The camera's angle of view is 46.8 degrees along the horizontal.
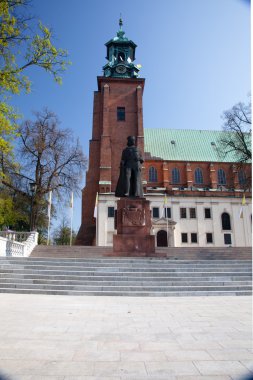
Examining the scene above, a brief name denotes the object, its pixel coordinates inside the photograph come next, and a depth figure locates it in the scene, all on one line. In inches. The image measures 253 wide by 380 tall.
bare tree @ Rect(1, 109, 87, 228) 965.8
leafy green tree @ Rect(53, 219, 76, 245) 2137.1
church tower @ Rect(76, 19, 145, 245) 1435.8
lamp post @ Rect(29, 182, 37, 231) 736.3
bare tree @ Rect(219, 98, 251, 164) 986.7
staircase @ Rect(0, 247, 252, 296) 361.1
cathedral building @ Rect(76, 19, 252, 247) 1435.8
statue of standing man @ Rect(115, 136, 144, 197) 617.4
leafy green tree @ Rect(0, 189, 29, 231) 850.8
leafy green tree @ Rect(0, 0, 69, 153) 308.5
